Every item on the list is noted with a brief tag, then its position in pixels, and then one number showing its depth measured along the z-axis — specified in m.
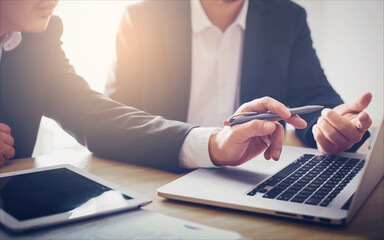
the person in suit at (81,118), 0.74
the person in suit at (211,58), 1.52
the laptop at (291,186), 0.50
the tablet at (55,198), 0.46
